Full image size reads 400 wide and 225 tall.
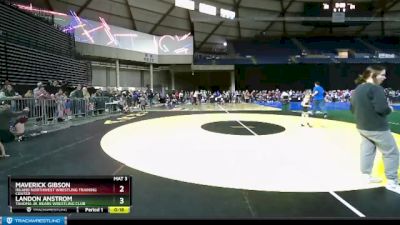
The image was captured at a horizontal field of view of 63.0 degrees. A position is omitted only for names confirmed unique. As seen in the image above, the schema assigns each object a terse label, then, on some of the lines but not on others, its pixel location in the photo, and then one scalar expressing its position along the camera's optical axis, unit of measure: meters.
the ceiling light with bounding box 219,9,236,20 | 32.93
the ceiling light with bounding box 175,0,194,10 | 30.19
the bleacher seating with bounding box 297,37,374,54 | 40.66
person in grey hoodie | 3.83
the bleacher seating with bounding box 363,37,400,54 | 41.28
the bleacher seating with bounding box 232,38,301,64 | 37.75
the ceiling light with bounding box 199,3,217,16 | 31.77
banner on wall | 25.44
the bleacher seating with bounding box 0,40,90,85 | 14.37
